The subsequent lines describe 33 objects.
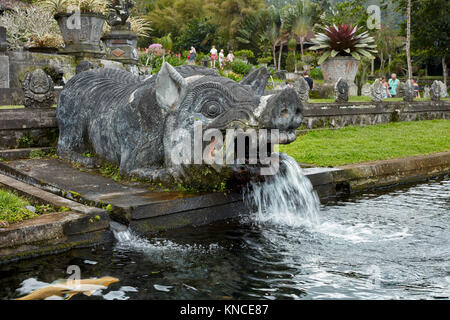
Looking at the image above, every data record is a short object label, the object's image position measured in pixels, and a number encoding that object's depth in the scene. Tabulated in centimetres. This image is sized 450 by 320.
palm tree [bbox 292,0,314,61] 4828
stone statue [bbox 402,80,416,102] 1444
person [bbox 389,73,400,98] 2106
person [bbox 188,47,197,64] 2775
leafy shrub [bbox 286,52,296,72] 4203
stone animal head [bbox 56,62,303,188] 440
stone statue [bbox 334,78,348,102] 1212
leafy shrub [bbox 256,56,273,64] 4536
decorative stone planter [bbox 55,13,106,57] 1326
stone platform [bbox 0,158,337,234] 439
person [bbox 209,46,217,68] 2639
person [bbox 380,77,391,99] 2061
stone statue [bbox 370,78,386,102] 1335
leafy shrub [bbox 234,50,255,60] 4453
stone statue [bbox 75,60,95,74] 760
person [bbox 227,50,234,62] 2806
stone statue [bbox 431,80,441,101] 1559
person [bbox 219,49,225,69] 2663
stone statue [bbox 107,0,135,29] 1659
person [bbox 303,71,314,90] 1711
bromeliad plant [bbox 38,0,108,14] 1315
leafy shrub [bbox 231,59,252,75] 2666
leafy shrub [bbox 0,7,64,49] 1792
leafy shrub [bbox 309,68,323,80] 3388
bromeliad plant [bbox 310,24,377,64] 1744
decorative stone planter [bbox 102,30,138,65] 1612
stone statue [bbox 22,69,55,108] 712
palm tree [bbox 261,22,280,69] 4903
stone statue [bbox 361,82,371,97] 2189
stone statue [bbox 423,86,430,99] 2766
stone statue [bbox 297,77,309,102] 1208
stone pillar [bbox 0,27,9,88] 1116
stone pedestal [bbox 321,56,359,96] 1772
